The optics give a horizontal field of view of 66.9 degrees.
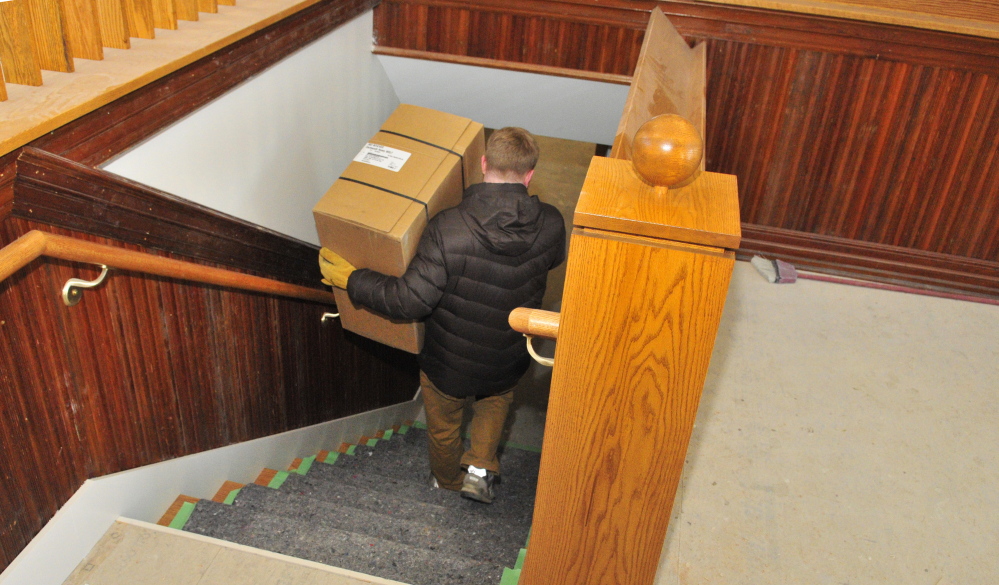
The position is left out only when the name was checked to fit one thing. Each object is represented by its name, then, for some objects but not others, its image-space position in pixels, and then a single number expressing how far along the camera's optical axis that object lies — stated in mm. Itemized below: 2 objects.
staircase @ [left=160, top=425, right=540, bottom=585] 2002
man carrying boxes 2217
